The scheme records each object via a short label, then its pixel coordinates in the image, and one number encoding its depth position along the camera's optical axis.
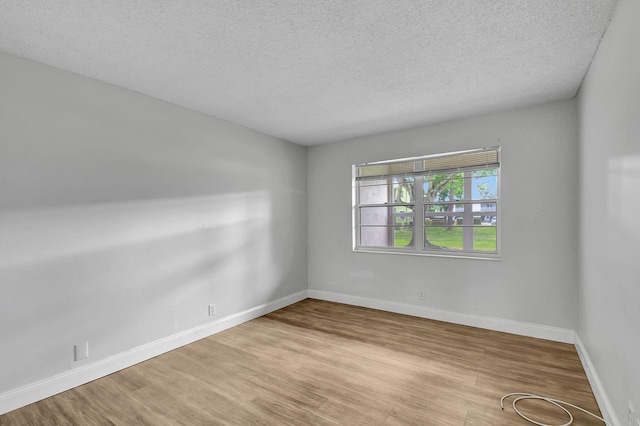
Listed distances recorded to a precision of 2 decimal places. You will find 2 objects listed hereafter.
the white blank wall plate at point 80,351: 2.47
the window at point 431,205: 3.68
